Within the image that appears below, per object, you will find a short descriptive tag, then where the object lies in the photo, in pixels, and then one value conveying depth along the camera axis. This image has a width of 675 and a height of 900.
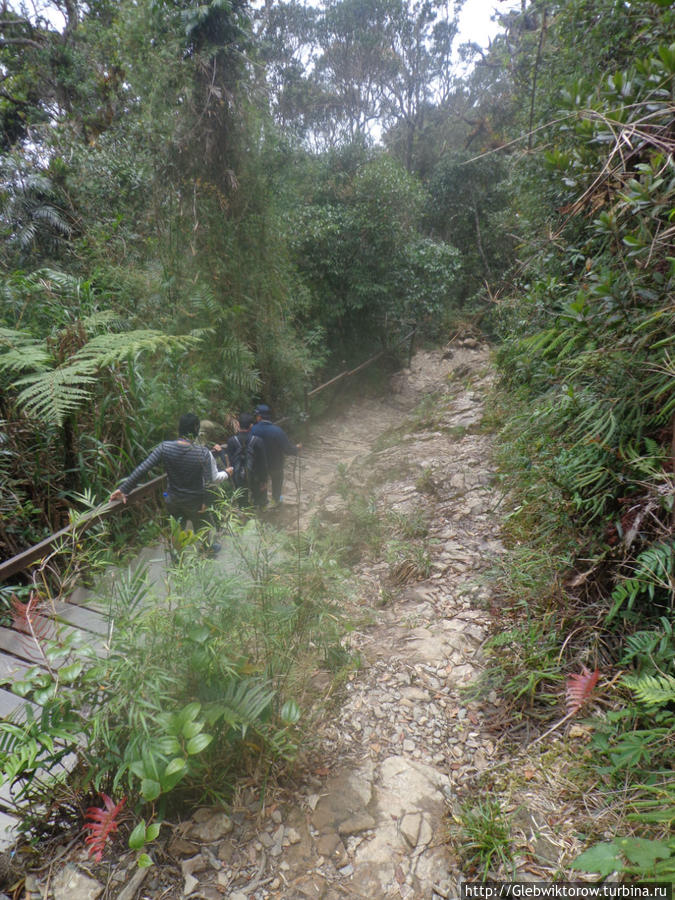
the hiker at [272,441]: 5.70
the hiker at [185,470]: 4.29
